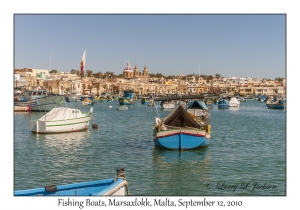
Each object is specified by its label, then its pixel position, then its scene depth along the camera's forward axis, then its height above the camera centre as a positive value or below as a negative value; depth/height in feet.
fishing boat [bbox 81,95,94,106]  281.95 -4.28
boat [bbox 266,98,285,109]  247.60 -5.16
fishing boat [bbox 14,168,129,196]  34.01 -7.47
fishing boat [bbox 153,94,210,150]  68.18 -5.79
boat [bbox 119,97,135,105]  283.18 -4.09
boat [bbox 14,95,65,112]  166.81 -3.69
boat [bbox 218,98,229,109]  258.98 -5.45
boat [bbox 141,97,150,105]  318.22 -3.88
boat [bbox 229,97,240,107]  272.33 -4.48
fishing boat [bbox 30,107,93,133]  93.71 -5.71
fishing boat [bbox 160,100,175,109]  227.42 -4.94
